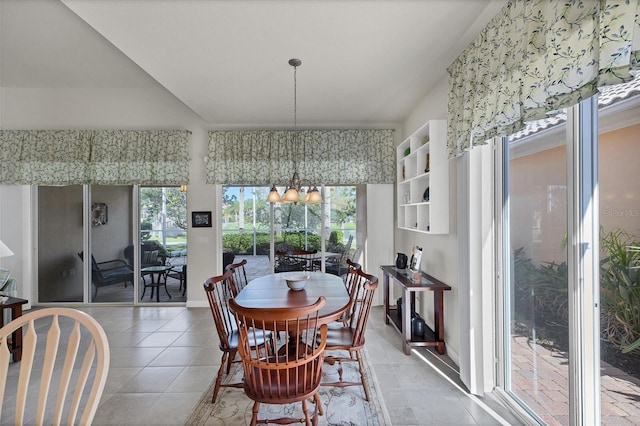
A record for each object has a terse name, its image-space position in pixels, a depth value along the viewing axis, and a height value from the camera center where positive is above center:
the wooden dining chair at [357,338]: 2.23 -1.03
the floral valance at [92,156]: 4.59 +0.95
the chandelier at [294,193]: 2.80 +0.20
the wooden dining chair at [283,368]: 1.64 -0.95
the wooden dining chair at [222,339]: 2.21 -1.02
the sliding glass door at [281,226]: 4.83 -0.21
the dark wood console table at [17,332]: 2.81 -1.21
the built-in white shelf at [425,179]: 2.90 +0.39
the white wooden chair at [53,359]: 1.06 -0.59
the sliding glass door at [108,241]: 4.80 -0.45
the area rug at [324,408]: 2.07 -1.51
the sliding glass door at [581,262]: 1.39 -0.29
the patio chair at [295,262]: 4.71 -0.82
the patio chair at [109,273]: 4.83 -0.99
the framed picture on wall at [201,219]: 4.72 -0.09
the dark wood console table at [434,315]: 2.96 -1.08
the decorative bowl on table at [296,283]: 2.61 -0.65
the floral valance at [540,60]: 1.17 +0.79
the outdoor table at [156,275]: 4.83 -1.04
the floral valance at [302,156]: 4.62 +0.93
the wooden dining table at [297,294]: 2.18 -0.72
